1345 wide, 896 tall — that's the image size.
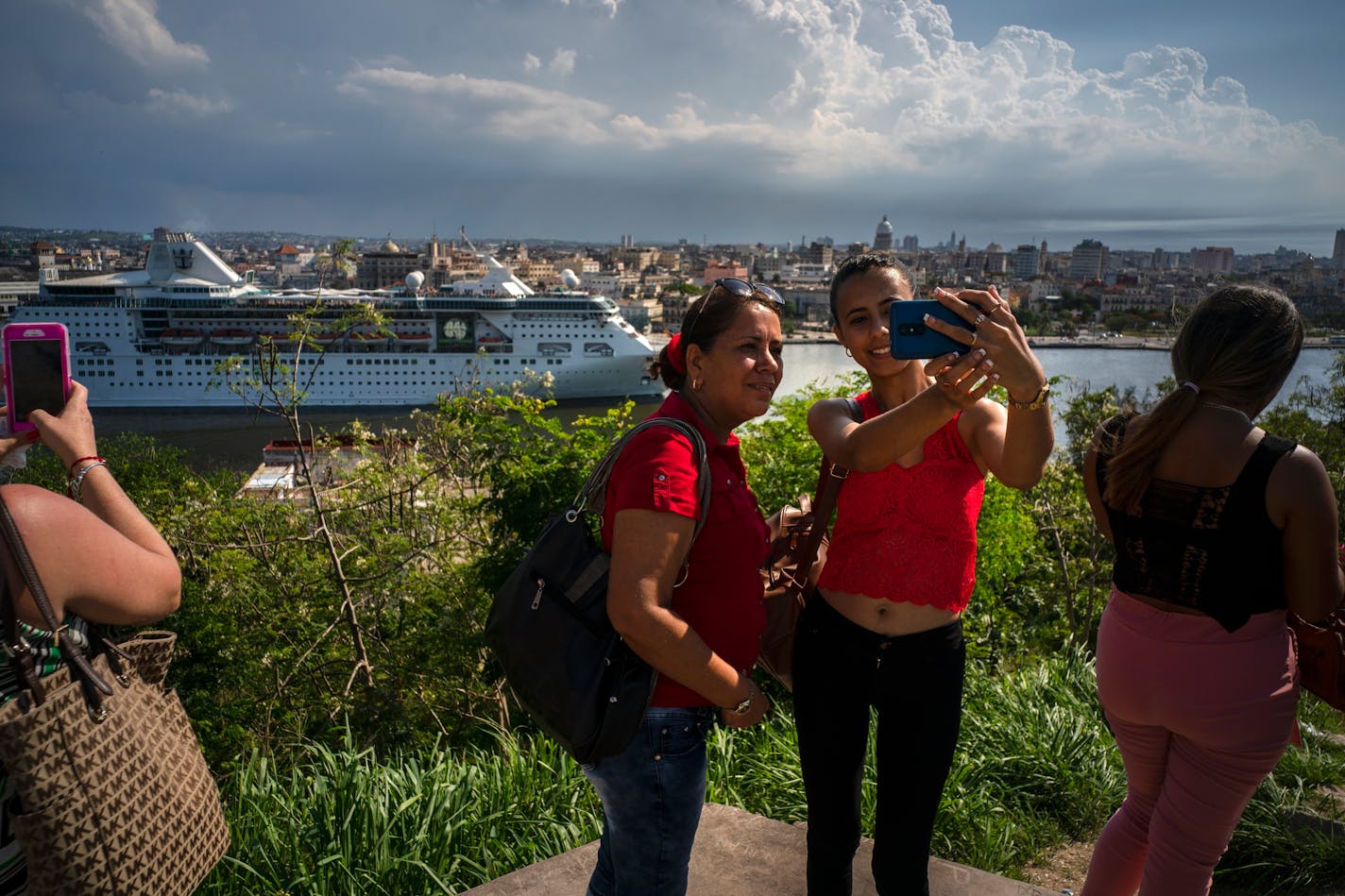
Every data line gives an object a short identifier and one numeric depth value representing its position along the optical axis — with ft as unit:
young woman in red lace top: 5.03
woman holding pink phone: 3.52
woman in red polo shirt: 4.05
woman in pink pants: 4.41
